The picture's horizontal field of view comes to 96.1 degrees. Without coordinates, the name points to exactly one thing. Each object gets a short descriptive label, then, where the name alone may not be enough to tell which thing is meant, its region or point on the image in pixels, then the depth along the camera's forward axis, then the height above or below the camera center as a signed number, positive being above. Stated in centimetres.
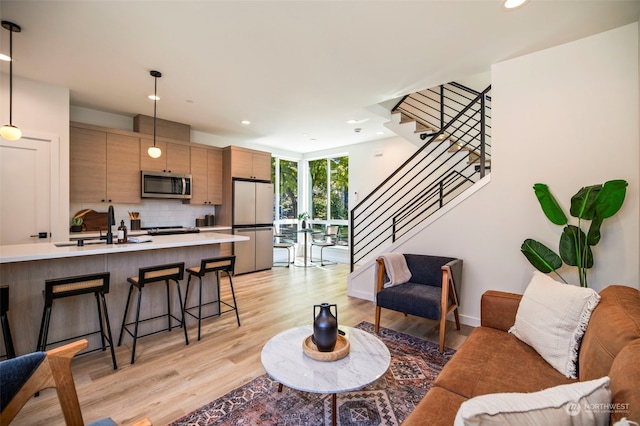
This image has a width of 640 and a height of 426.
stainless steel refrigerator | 572 -21
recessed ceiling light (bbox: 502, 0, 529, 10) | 214 +158
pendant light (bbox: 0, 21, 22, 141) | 243 +78
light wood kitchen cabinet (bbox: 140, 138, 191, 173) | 487 +97
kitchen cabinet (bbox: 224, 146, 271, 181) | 576 +105
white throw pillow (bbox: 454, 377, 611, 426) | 76 -54
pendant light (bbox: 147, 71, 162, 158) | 328 +159
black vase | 176 -72
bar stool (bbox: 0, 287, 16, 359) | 207 -80
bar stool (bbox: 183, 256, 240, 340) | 316 -62
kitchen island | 238 -58
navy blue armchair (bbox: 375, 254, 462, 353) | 277 -82
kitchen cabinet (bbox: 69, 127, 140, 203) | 418 +70
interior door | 334 +27
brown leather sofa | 96 -86
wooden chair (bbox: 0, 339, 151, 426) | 92 -58
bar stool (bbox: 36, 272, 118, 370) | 225 -63
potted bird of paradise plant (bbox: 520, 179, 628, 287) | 237 -8
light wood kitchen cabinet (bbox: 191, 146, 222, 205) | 552 +75
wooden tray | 173 -86
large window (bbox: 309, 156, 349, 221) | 748 +68
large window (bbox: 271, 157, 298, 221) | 768 +73
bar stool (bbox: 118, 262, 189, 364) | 273 -63
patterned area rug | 185 -133
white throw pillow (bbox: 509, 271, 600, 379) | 158 -63
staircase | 475 +133
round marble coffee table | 151 -89
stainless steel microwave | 486 +49
